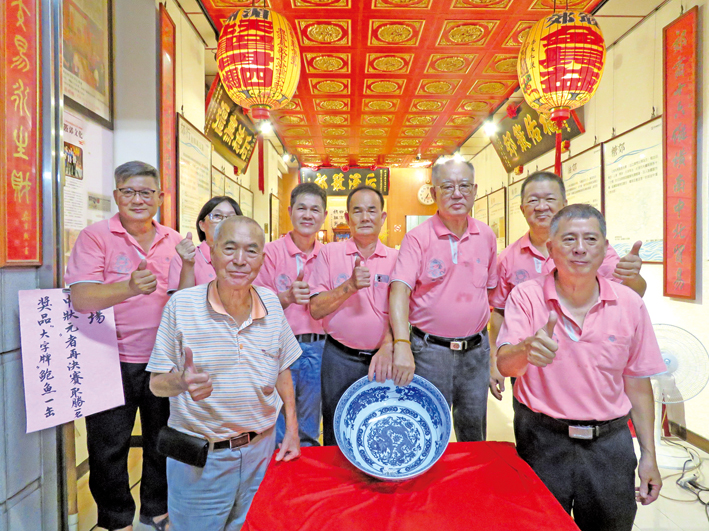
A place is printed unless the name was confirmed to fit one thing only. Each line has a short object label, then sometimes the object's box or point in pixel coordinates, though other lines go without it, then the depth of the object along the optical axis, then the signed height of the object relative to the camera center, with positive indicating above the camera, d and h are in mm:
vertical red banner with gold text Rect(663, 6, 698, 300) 2816 +787
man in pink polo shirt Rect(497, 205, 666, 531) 1244 -407
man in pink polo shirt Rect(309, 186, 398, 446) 1935 -228
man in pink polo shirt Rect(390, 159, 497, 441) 1837 -204
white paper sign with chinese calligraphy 1546 -429
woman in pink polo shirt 1774 +29
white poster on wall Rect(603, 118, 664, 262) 3250 +620
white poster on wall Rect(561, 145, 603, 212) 4051 +901
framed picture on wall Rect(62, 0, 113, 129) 2420 +1372
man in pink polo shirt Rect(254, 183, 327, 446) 2113 -170
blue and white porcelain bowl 1264 -577
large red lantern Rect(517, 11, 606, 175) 2568 +1347
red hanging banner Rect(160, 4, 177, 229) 2998 +1129
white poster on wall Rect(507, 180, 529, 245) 5962 +700
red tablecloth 970 -661
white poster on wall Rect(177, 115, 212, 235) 3414 +860
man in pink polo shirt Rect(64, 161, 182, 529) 1793 -291
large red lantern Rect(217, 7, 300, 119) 2588 +1393
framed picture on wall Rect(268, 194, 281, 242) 7891 +909
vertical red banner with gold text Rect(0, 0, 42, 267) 1427 +489
